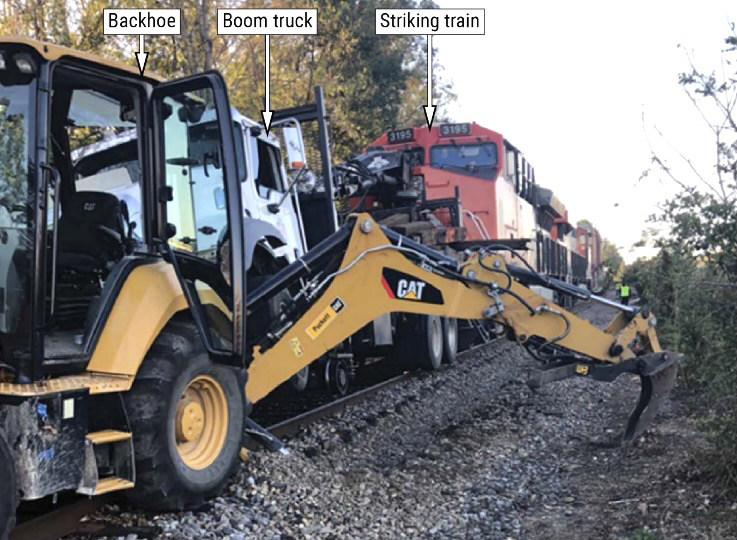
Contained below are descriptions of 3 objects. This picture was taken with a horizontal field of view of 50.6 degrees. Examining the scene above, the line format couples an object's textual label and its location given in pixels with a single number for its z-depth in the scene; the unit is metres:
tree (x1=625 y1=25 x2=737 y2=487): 5.57
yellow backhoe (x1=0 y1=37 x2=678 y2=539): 3.98
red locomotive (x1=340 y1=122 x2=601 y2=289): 12.23
